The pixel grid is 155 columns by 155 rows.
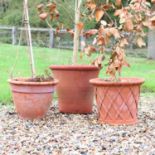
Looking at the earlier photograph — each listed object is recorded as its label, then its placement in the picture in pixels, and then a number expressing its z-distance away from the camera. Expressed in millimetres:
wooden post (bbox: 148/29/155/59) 17488
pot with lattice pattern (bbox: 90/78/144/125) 5427
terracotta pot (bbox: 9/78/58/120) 5602
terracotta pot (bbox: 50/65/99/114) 6026
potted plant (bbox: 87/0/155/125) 5336
